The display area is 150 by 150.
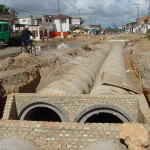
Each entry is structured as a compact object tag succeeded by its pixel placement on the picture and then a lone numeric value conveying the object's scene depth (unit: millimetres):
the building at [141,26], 86188
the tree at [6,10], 71250
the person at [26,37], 19547
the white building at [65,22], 80625
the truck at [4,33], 31356
